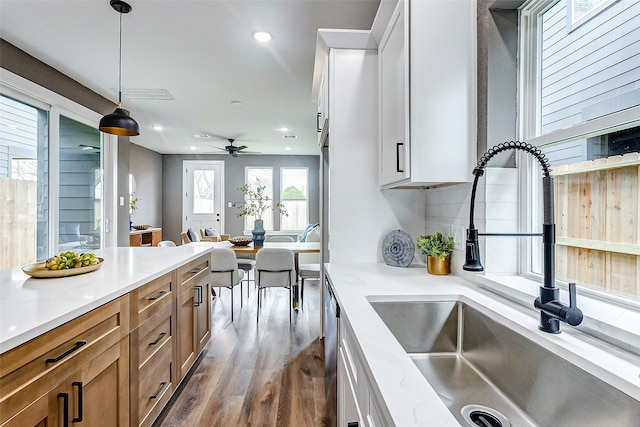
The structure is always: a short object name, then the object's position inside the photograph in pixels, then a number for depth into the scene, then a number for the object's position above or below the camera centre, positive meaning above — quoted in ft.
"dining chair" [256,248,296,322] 11.32 -1.92
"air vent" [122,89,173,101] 12.21 +4.60
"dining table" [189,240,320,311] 12.66 -1.41
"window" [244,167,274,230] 26.53 +2.74
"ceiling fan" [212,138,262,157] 19.60 +3.93
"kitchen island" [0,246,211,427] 3.07 -1.60
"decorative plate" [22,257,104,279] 4.83 -0.90
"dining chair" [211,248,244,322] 11.48 -1.95
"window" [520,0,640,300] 3.03 +0.80
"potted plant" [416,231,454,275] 5.29 -0.63
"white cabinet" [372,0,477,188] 4.49 +1.74
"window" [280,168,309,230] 26.63 +1.59
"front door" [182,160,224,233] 26.27 +1.56
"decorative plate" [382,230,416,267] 5.84 -0.64
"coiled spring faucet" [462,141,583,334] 2.65 -0.65
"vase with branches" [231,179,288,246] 25.29 +0.99
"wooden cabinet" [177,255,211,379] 6.89 -2.32
